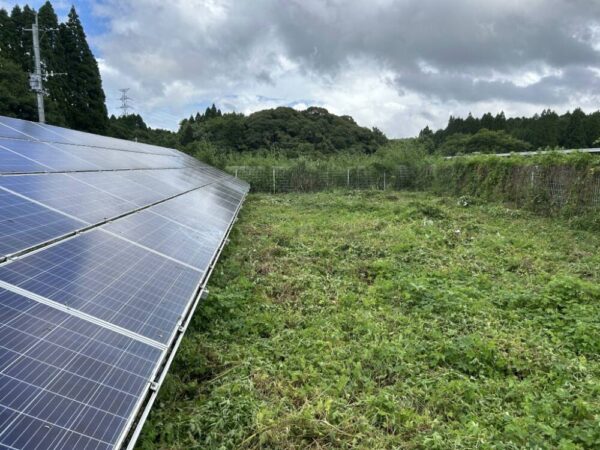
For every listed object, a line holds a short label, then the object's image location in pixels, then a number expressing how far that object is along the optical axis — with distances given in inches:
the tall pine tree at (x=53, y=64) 1093.1
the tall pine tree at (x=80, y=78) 1273.4
